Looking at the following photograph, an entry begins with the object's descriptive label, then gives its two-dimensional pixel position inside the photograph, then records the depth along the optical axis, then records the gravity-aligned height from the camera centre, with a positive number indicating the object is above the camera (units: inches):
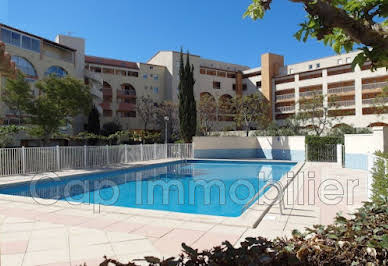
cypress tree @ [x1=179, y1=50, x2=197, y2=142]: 964.0 +105.3
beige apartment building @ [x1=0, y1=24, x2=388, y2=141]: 1169.4 +303.4
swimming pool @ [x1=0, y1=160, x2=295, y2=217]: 344.8 -84.1
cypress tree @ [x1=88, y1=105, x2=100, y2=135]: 1261.4 +60.2
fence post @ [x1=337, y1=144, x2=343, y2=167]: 600.8 -45.6
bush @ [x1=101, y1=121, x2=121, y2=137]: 1325.0 +39.8
